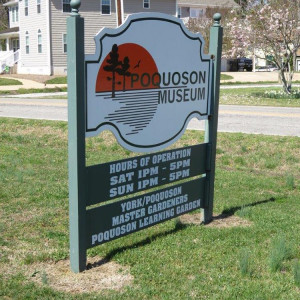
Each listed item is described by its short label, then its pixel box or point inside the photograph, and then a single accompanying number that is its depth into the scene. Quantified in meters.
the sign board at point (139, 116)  4.52
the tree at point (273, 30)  21.19
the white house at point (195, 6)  51.13
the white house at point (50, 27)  36.47
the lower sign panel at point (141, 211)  4.78
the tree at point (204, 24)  41.16
